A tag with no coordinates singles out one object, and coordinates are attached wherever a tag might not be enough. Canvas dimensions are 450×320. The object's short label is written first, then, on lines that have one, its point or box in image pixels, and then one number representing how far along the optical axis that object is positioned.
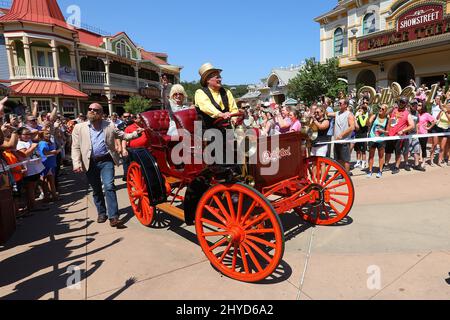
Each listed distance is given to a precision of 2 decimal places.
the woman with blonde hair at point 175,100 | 4.55
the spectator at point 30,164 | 4.97
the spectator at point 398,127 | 6.50
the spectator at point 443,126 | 7.15
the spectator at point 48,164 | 5.57
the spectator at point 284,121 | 6.44
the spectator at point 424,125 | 7.30
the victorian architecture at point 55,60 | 19.12
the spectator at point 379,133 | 6.57
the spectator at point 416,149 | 6.95
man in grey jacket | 4.34
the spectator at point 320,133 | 6.13
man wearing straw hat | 3.12
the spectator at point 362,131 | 7.21
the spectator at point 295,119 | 6.21
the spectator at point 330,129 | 6.41
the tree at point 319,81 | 23.59
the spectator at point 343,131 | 6.16
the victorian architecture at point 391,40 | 16.89
